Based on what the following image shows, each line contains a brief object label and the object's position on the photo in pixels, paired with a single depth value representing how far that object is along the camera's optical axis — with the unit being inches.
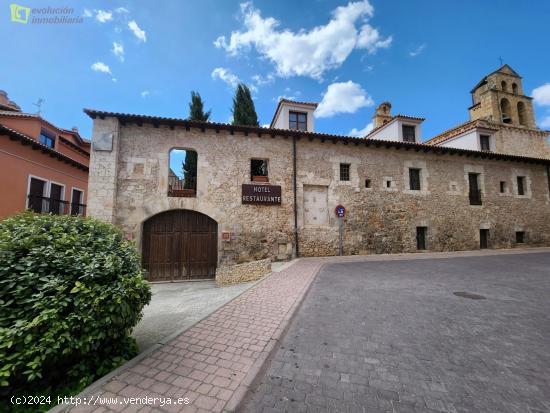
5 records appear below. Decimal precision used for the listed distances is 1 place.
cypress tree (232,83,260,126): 721.0
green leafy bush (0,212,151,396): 80.0
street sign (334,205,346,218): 448.5
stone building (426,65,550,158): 717.9
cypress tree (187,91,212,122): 706.3
